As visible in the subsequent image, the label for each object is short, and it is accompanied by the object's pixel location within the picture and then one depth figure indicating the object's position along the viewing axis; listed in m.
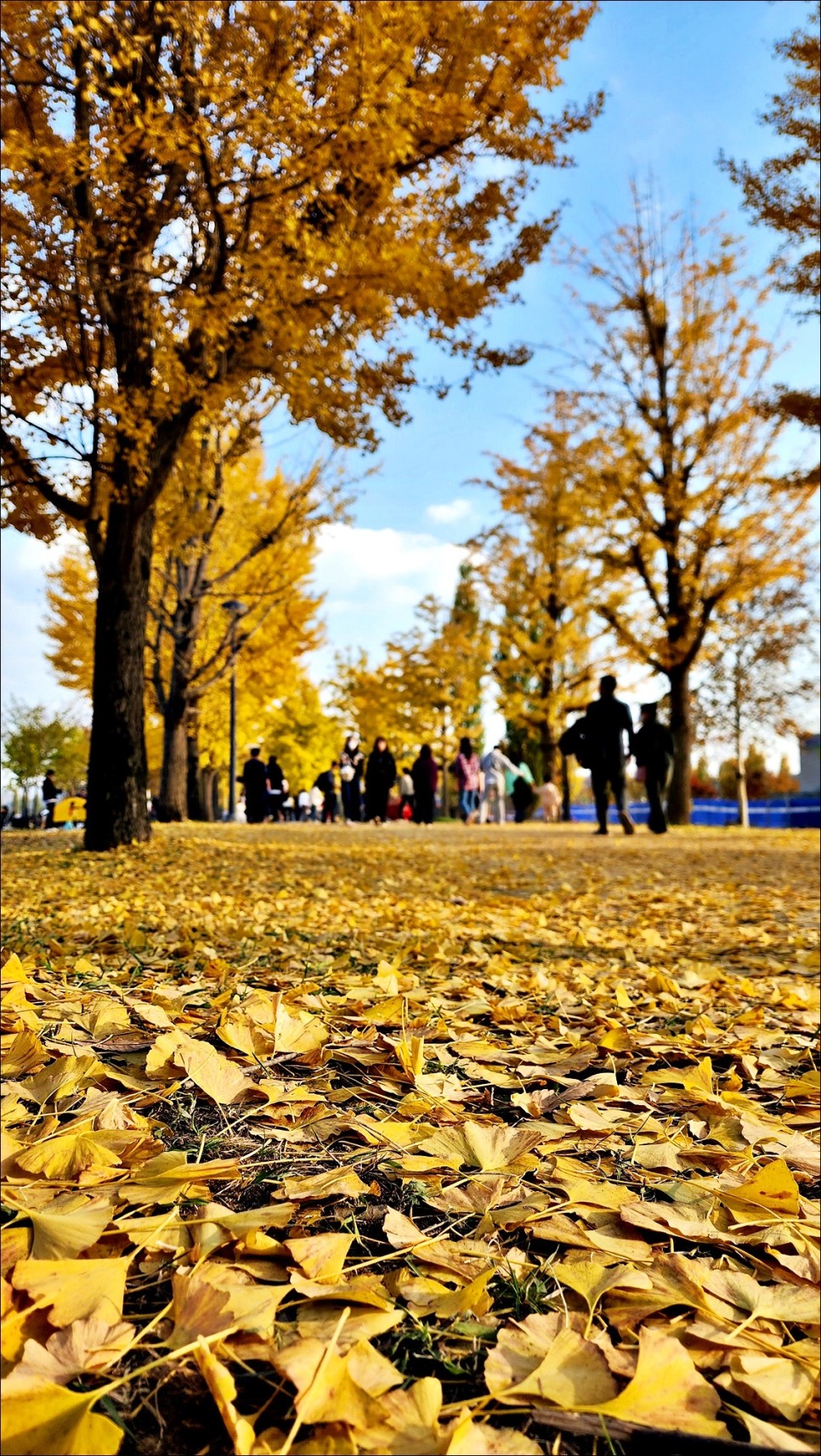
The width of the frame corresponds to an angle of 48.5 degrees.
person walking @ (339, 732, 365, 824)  18.66
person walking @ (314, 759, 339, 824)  25.28
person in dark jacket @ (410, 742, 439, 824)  17.64
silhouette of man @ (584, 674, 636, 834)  12.20
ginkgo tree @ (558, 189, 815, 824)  18.84
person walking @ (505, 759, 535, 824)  22.62
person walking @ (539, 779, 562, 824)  22.20
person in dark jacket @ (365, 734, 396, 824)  17.80
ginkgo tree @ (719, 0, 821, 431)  12.88
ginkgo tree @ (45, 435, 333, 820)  15.75
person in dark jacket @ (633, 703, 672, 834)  13.05
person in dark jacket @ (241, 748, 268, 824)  19.00
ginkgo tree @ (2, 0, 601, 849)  7.38
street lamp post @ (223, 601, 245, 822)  18.34
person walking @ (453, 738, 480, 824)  19.28
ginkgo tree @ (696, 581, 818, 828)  24.19
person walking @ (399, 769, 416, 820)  23.87
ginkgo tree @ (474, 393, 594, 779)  26.12
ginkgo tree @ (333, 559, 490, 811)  30.89
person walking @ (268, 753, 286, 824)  20.61
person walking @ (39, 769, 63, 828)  25.56
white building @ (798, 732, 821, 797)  53.62
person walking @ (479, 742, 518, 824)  20.00
